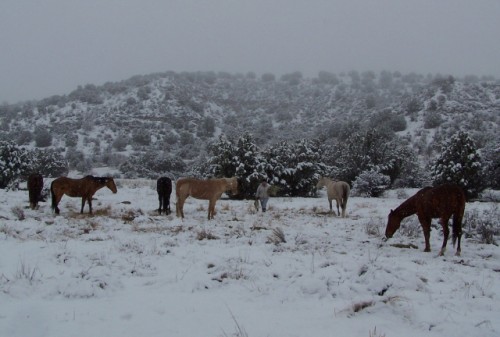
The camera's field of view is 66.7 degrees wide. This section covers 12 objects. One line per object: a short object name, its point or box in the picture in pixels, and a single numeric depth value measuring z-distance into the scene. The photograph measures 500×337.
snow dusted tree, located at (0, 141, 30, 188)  25.81
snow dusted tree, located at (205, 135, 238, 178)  27.28
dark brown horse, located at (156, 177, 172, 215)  13.62
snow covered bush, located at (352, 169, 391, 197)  27.09
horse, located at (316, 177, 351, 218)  14.34
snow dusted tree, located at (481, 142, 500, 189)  27.28
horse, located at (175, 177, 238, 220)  12.77
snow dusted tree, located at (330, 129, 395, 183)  32.66
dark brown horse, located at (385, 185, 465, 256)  7.94
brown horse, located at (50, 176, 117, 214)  12.46
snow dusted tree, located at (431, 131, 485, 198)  25.64
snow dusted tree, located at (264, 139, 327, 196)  28.64
